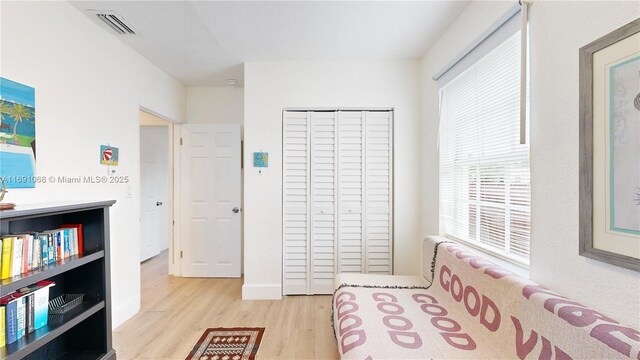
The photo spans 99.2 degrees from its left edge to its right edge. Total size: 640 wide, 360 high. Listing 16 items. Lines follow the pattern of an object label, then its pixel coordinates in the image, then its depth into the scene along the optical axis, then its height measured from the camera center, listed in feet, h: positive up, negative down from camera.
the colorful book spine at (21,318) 4.57 -2.36
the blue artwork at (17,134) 5.00 +0.85
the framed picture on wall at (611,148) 3.10 +0.40
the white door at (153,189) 14.52 -0.58
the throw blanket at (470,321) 3.15 -2.41
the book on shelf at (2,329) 4.32 -2.39
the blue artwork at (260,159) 9.57 +0.72
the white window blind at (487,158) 5.16 +0.51
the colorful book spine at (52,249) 5.20 -1.35
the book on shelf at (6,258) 4.41 -1.29
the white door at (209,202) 11.82 -0.99
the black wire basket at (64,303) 5.43 -2.58
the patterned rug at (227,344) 6.45 -4.17
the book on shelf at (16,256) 4.52 -1.30
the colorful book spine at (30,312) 4.76 -2.35
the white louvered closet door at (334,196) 9.75 -0.59
